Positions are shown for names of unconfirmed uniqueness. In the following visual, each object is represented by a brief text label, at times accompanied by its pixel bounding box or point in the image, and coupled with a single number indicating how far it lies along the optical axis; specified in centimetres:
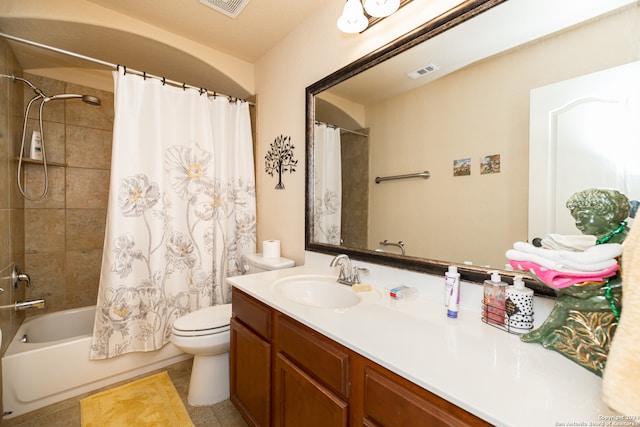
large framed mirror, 85
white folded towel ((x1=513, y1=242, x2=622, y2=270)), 64
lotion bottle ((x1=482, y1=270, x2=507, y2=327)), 87
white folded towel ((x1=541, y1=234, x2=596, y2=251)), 72
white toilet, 152
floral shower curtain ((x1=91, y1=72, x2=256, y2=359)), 172
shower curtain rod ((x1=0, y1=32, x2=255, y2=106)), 154
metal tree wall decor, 200
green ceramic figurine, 63
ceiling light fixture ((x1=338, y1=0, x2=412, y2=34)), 125
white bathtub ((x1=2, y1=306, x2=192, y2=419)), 151
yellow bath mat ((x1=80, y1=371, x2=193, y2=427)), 148
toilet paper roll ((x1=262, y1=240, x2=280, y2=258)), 200
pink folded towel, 64
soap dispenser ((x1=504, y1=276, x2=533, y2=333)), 82
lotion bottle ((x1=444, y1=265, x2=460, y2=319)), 95
